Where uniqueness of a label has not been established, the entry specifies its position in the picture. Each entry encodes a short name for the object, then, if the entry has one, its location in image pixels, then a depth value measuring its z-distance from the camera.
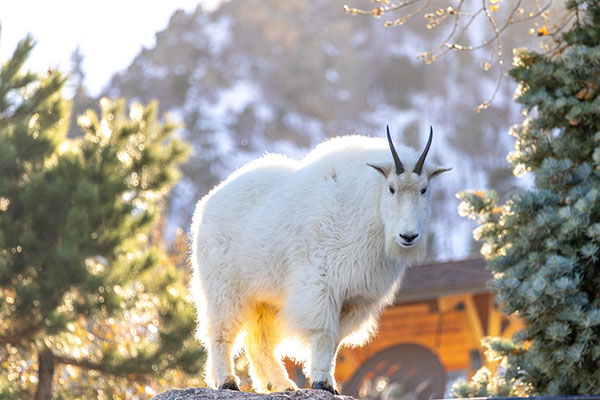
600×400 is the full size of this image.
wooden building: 21.31
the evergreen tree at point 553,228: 10.31
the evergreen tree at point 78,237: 19.00
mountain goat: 8.66
